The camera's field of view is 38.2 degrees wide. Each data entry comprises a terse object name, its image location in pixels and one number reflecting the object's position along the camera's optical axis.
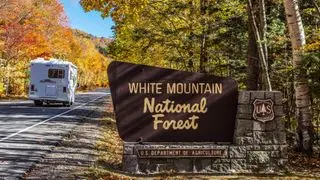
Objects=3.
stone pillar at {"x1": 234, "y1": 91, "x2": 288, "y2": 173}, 9.48
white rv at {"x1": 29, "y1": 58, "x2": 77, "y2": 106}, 28.00
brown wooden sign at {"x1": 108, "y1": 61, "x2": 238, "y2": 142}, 9.38
